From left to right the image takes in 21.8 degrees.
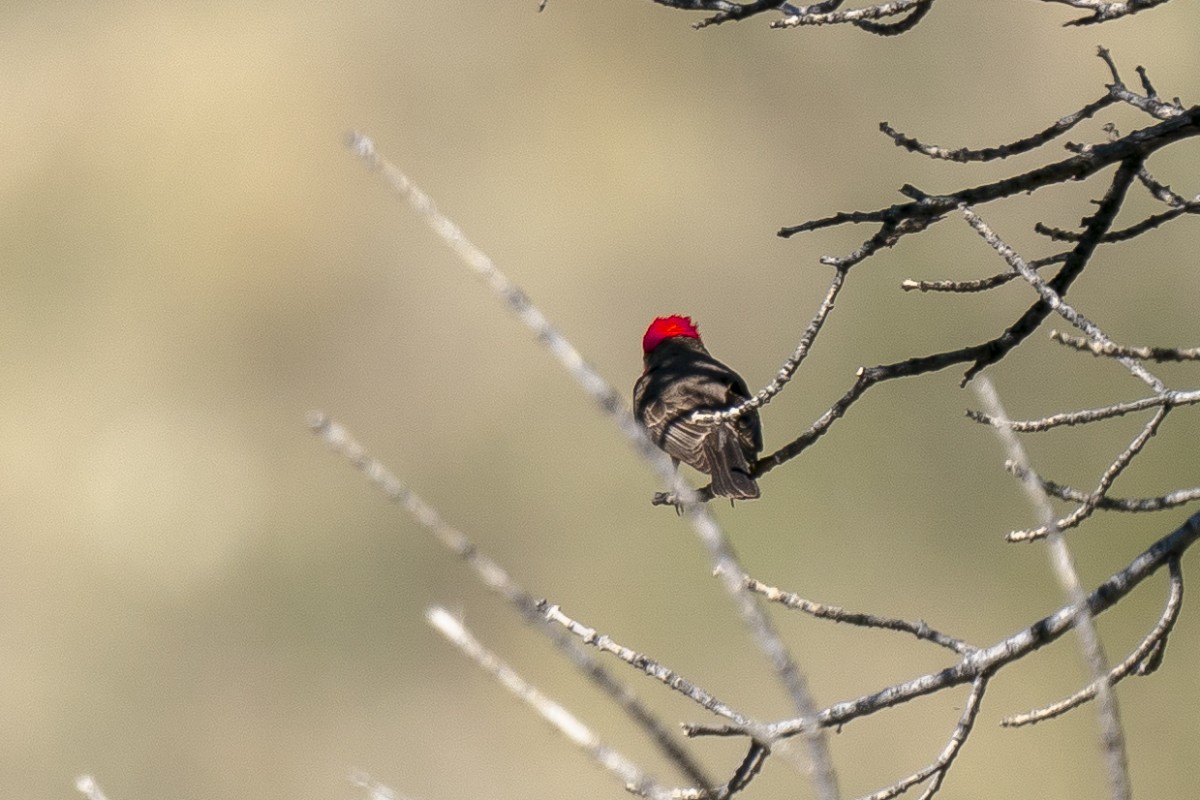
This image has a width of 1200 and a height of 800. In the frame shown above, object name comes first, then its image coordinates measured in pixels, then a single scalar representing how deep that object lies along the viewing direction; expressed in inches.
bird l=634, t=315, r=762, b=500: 501.0
